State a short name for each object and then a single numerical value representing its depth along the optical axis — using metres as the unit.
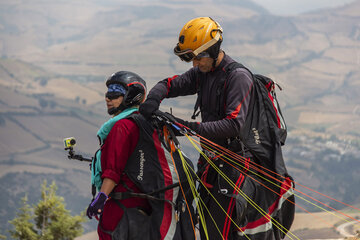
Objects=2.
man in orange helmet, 7.10
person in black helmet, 6.98
